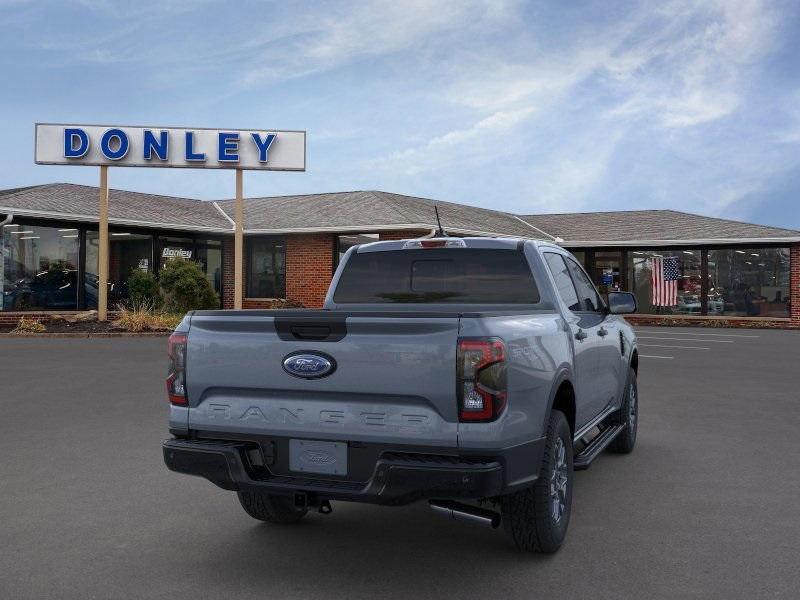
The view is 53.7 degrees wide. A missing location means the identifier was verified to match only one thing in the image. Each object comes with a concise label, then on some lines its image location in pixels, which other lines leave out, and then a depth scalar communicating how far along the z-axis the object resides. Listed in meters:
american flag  29.53
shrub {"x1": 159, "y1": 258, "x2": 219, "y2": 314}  23.23
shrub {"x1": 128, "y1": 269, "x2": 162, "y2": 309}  23.49
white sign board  23.08
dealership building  24.34
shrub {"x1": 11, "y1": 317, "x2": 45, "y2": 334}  19.86
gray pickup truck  3.69
